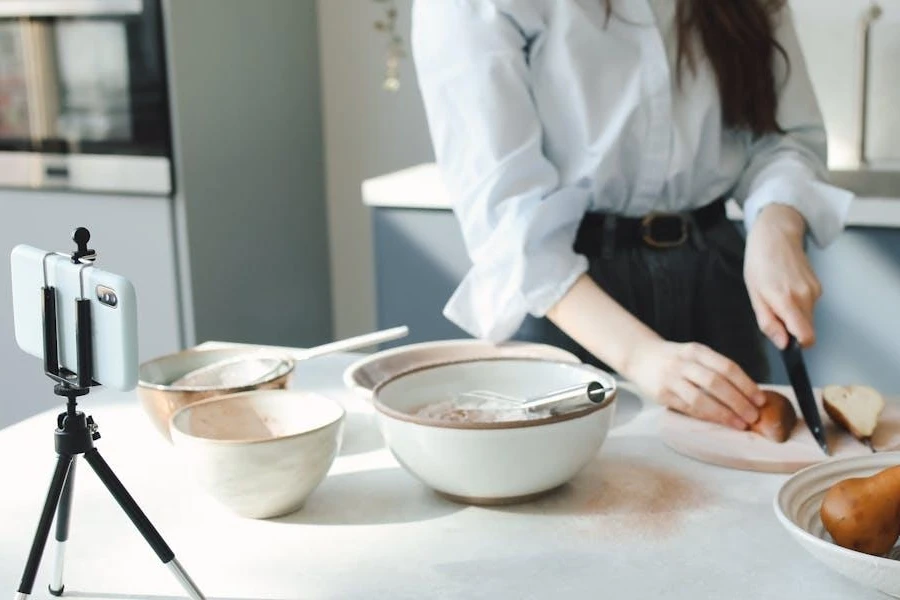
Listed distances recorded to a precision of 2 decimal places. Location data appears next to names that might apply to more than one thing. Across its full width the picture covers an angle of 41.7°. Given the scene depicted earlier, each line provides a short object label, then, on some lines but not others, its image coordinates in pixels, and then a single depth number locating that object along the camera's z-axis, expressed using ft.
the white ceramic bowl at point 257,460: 2.93
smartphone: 2.34
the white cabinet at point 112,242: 8.56
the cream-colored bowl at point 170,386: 3.44
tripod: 2.44
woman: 4.36
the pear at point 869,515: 2.58
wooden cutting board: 3.33
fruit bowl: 2.45
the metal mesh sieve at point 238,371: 3.66
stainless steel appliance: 8.36
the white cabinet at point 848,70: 8.39
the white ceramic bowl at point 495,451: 2.97
